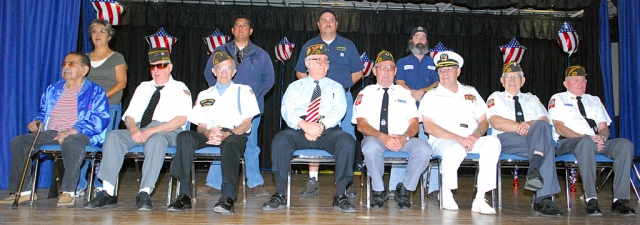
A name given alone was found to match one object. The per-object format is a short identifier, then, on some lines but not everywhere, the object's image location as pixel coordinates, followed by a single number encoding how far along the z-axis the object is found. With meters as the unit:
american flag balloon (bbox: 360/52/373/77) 8.16
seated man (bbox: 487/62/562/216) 4.25
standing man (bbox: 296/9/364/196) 5.21
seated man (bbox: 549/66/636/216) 4.35
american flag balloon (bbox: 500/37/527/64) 8.16
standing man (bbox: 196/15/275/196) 5.16
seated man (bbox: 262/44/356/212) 4.15
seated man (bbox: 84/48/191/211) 4.08
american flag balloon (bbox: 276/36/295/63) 8.36
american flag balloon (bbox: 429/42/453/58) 8.02
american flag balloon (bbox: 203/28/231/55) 8.20
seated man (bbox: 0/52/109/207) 4.20
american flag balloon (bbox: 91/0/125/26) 5.92
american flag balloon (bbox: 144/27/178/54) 8.05
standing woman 4.96
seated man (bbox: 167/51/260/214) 4.00
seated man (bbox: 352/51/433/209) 4.23
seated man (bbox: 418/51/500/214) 4.24
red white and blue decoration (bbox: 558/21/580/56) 7.16
